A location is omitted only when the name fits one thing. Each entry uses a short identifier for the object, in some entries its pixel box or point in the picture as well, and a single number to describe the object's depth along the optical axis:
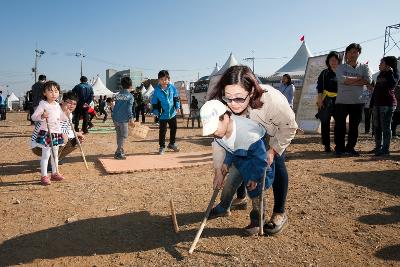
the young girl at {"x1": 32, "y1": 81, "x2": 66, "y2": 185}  5.17
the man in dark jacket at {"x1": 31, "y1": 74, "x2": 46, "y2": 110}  9.58
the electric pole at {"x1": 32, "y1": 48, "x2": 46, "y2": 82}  52.08
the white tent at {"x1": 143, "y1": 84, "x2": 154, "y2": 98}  34.50
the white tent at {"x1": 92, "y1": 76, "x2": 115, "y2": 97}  33.64
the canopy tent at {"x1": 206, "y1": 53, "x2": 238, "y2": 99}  21.48
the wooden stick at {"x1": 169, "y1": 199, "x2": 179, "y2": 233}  3.24
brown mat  6.14
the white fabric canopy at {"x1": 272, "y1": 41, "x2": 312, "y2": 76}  19.03
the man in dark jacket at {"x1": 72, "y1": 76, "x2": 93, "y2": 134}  11.33
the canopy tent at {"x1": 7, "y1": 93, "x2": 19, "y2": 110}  56.03
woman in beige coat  2.65
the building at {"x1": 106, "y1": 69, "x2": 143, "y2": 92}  114.62
